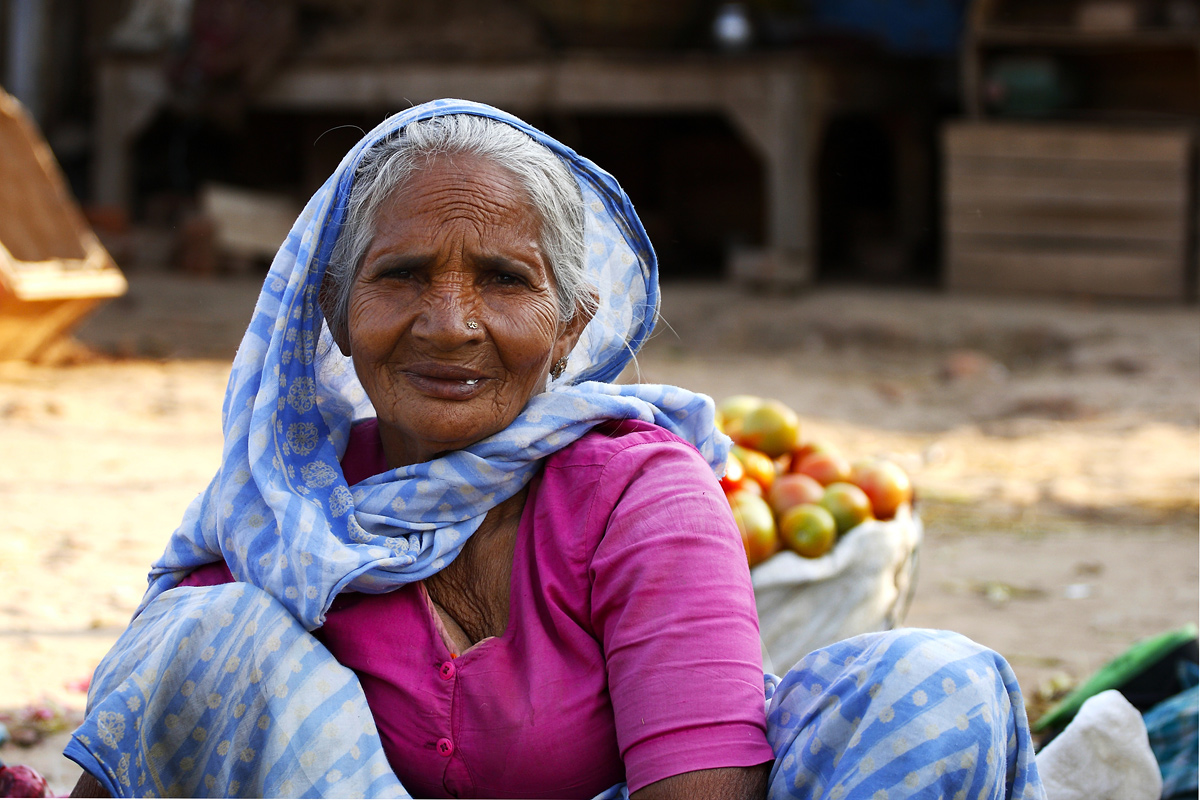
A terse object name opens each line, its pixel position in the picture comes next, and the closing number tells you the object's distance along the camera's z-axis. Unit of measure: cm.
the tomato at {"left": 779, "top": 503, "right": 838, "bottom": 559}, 285
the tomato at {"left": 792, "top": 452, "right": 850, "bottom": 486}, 313
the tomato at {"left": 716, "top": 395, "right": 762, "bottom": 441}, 330
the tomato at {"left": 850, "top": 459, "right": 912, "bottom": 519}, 304
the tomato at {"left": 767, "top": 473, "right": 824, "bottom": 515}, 297
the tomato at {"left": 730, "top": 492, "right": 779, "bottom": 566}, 278
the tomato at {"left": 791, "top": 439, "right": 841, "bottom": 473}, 332
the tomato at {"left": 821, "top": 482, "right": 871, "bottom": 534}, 295
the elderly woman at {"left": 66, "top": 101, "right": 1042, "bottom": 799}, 140
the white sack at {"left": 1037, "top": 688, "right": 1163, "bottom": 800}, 209
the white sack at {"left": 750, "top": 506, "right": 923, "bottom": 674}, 281
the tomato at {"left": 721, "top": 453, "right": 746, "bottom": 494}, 294
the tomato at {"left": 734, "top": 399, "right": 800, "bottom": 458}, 329
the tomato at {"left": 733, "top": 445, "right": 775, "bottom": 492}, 309
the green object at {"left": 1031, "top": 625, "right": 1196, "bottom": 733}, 240
